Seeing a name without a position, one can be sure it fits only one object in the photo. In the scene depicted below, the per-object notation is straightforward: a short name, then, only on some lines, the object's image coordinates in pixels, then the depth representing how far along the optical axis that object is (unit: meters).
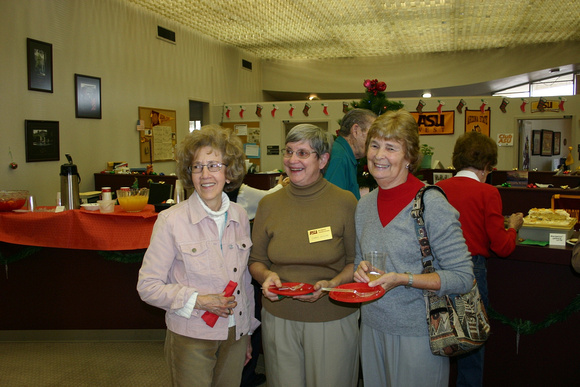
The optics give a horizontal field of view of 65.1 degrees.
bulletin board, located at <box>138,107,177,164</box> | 7.85
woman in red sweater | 2.44
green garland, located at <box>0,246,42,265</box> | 3.59
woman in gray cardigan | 1.56
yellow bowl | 3.34
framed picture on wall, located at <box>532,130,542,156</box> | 9.61
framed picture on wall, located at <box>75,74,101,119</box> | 6.47
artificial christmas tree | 3.25
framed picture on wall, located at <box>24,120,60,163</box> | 5.68
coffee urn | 3.55
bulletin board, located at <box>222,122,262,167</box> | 9.27
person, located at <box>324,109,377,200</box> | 2.59
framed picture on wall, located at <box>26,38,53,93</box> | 5.67
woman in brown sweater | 1.84
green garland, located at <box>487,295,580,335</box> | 2.52
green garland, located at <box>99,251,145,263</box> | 3.51
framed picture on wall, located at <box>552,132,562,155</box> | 10.29
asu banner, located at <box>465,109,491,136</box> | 8.11
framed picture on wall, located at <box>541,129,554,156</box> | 9.94
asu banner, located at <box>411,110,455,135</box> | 8.20
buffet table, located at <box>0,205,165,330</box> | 3.63
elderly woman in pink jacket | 1.69
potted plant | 6.32
